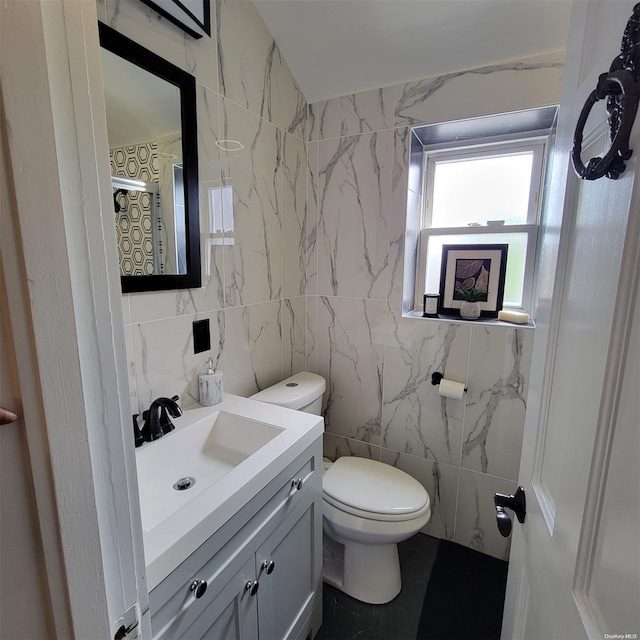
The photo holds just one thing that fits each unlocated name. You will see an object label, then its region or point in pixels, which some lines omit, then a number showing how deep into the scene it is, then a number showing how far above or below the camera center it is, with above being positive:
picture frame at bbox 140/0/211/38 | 1.08 +0.79
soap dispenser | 1.33 -0.48
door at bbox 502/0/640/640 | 0.38 -0.18
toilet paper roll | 1.62 -0.58
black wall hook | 0.38 +0.19
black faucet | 1.09 -0.49
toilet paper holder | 1.72 -0.55
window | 1.71 +0.31
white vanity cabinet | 0.75 -0.80
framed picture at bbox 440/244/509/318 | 1.73 -0.05
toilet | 1.40 -1.01
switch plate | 1.34 -0.29
